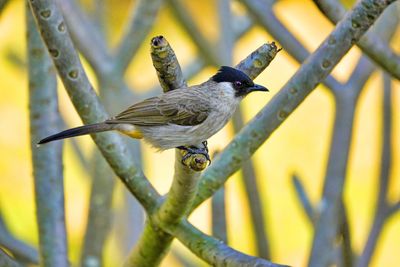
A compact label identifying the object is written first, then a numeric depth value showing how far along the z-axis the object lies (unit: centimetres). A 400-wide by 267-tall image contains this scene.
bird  491
